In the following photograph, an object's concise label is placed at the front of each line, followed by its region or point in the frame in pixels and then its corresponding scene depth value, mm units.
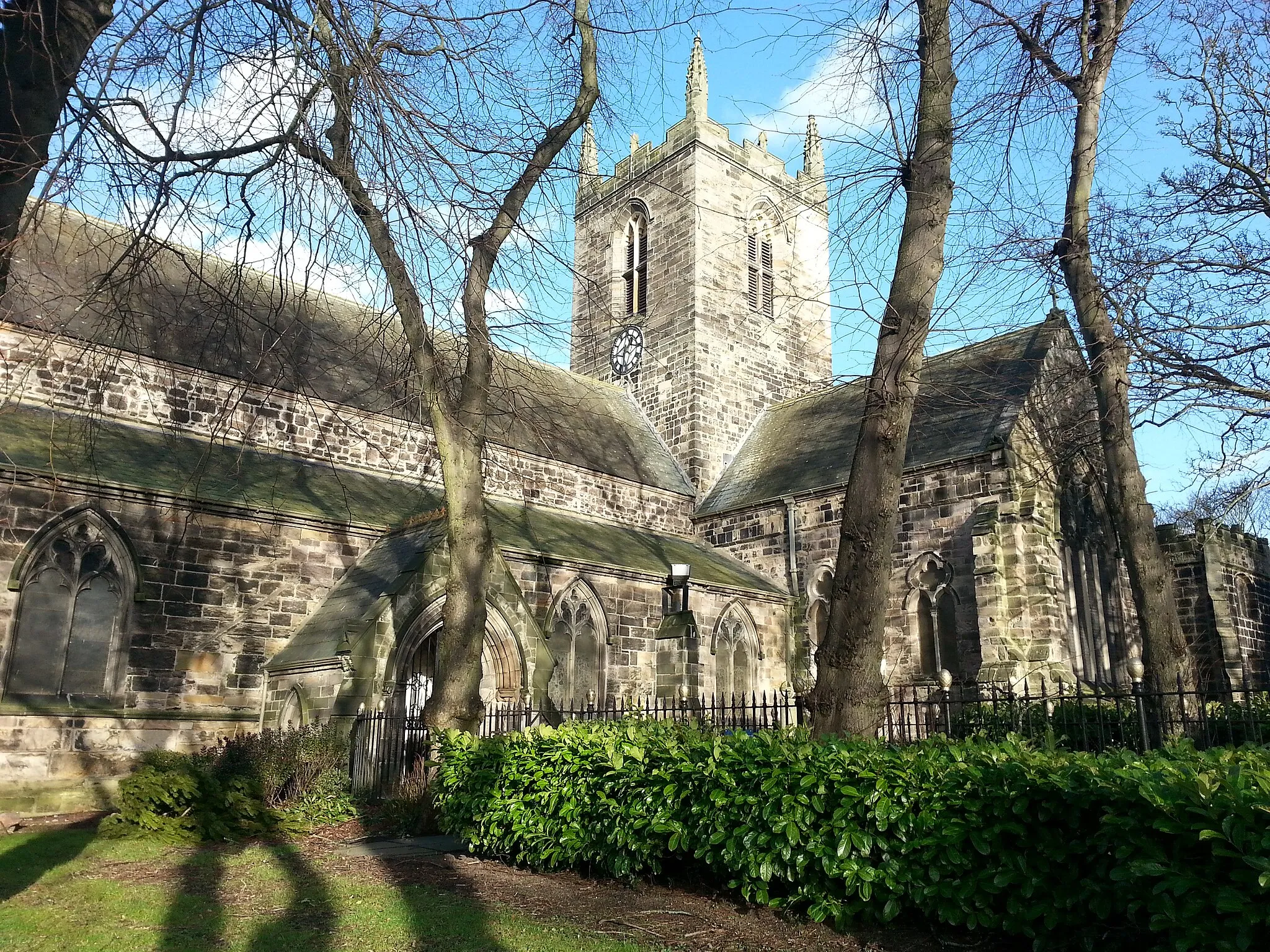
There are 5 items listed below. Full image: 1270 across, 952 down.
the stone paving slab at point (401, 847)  8805
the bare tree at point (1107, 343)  11031
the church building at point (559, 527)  12312
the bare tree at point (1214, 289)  10656
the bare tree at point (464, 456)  10109
